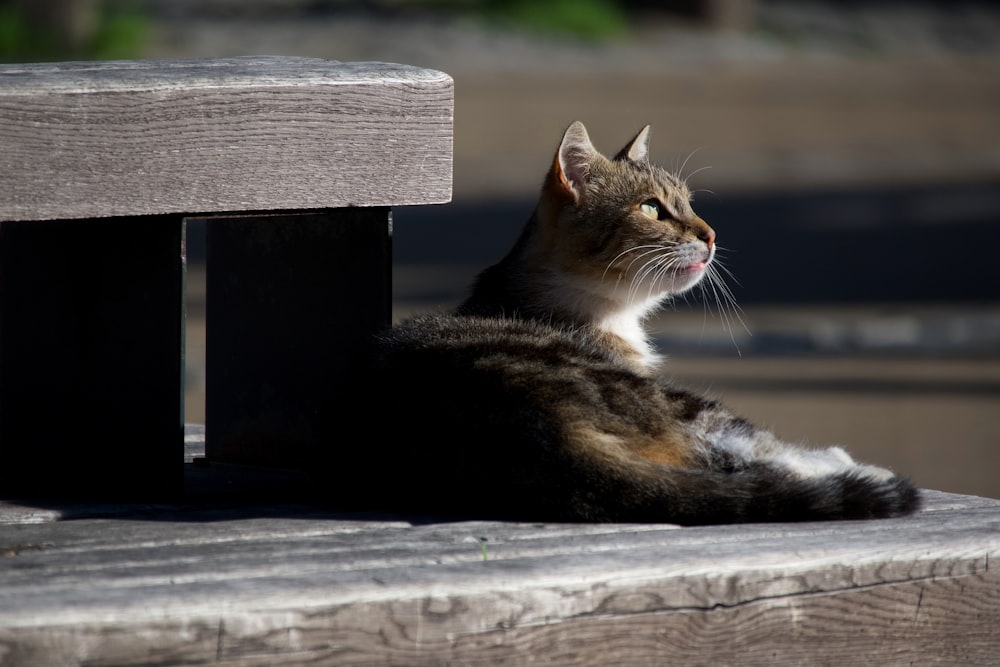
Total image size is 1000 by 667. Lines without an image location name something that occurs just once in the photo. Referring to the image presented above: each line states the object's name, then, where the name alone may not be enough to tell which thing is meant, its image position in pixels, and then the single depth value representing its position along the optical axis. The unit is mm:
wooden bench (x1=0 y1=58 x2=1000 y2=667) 4410
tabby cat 5430
